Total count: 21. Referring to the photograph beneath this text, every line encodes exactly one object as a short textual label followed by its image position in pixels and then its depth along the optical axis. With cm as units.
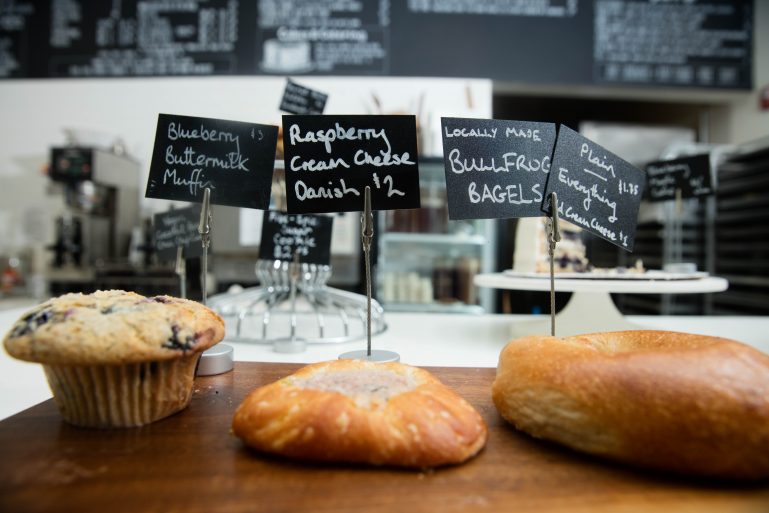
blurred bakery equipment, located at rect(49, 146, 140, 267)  100
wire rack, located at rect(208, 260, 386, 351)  44
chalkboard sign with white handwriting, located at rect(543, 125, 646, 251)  34
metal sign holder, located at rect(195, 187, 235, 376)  34
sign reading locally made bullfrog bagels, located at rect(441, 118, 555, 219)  33
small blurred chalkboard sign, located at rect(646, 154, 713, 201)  66
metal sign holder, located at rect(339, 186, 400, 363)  33
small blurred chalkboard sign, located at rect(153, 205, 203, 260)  44
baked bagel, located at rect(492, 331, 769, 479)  21
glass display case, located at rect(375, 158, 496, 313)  104
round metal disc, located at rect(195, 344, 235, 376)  34
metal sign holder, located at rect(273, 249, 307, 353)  40
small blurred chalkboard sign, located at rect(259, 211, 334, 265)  44
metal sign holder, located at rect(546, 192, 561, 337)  33
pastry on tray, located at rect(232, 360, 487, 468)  22
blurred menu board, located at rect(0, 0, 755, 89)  113
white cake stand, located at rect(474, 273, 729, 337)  38
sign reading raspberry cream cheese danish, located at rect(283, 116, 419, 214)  33
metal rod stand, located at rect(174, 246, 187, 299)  43
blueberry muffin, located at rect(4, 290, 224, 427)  24
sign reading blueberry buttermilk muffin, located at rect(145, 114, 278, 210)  36
